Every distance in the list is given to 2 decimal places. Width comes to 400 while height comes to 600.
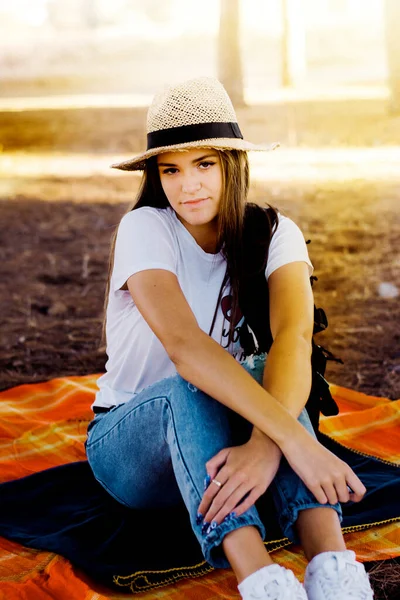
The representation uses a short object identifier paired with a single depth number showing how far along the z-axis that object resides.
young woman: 2.41
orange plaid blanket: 2.63
